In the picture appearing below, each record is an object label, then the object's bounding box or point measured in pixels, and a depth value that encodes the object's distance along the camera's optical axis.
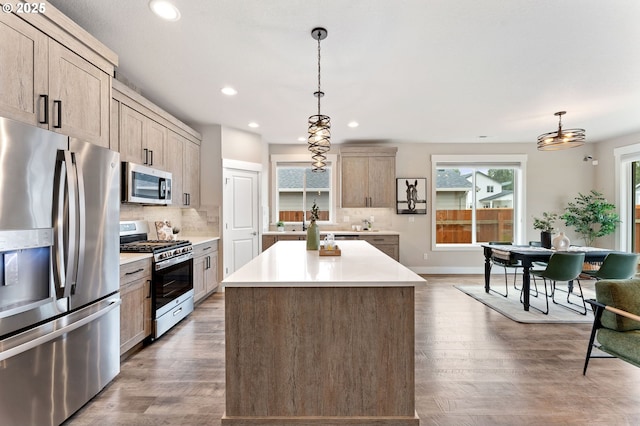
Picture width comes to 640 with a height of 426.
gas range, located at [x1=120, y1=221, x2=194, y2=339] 2.86
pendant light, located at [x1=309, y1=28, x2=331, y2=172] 2.23
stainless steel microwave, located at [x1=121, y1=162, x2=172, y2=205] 2.97
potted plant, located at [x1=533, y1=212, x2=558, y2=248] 4.22
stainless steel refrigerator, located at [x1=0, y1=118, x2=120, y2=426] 1.46
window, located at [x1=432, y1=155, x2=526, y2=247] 6.09
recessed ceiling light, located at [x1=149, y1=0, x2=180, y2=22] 1.94
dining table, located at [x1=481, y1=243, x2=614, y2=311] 3.77
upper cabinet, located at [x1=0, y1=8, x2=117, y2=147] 1.55
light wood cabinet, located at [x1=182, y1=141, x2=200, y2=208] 4.24
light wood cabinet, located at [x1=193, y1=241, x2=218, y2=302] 3.83
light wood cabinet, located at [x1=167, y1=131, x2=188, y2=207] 3.82
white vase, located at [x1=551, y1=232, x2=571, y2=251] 3.97
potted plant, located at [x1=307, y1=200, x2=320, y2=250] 2.90
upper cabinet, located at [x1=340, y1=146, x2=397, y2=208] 5.66
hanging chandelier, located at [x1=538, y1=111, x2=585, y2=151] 3.63
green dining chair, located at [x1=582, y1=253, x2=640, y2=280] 3.47
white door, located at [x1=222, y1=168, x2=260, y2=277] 4.73
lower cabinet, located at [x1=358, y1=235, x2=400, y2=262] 5.34
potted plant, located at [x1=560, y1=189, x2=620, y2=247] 5.38
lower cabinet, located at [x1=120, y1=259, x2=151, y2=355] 2.44
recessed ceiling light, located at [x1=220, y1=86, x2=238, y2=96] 3.31
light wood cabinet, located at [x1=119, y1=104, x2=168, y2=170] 2.94
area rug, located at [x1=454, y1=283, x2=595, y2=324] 3.47
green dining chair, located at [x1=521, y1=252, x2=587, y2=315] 3.53
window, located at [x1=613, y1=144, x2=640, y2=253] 5.36
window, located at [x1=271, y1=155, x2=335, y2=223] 6.04
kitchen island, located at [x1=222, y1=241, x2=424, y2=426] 1.73
